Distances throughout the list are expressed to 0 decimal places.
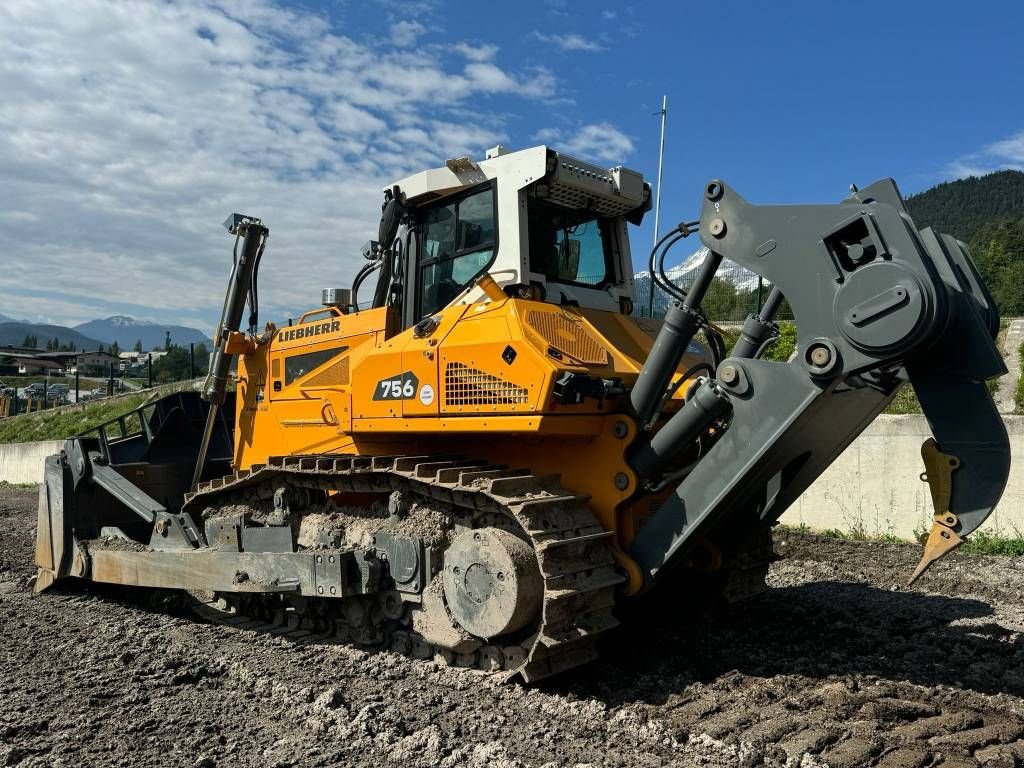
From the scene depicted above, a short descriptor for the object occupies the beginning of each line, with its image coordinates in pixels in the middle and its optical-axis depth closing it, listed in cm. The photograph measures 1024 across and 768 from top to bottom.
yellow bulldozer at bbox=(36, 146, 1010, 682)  390
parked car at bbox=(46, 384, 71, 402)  2952
